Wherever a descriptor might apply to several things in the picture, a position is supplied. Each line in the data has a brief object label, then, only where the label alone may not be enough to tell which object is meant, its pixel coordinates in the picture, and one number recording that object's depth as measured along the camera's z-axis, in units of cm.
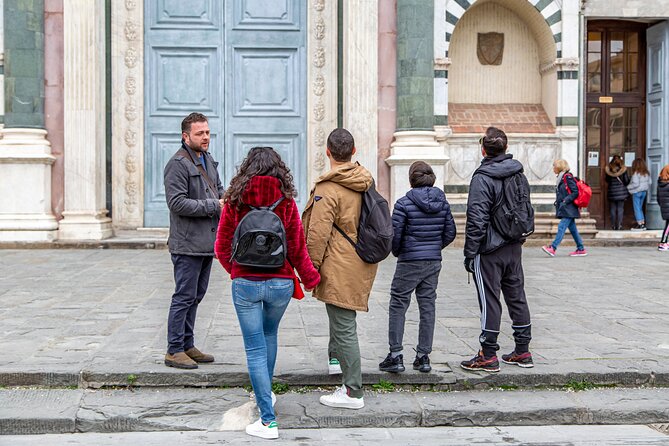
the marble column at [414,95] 1392
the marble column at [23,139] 1348
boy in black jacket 579
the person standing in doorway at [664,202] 1388
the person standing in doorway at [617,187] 1555
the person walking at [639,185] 1544
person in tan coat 515
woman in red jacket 475
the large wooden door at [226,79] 1473
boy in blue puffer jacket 580
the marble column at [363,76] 1416
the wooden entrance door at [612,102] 1581
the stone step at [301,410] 508
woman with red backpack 1275
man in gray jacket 567
